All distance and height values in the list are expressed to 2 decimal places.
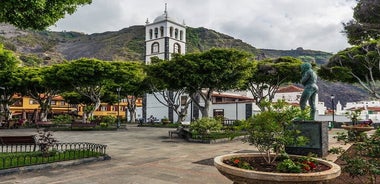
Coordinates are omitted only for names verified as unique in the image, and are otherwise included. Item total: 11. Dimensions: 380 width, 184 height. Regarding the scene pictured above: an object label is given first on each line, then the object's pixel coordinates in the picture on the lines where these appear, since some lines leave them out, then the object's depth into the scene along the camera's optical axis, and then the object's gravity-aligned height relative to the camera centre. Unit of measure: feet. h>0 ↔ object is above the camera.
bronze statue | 33.45 +2.24
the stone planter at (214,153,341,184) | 15.42 -3.71
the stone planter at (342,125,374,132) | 49.45 -3.62
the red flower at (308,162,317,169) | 18.11 -3.58
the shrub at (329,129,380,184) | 16.85 -3.28
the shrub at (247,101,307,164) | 18.80 -1.46
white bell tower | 144.66 +35.56
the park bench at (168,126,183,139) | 63.67 -5.65
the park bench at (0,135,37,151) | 36.37 -4.19
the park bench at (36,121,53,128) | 96.26 -5.76
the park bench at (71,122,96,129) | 87.45 -5.52
